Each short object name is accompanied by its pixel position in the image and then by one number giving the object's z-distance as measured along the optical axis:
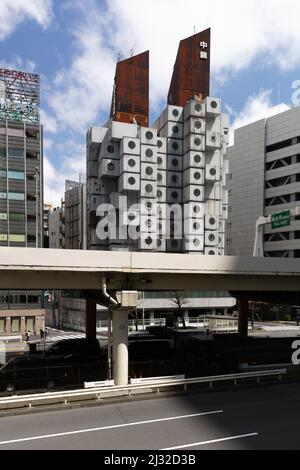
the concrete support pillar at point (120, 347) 17.28
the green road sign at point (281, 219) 28.13
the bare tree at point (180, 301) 56.43
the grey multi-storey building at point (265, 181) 72.25
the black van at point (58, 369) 20.05
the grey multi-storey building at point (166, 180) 58.84
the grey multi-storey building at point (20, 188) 55.41
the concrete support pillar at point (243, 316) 39.59
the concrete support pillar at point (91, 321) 34.03
